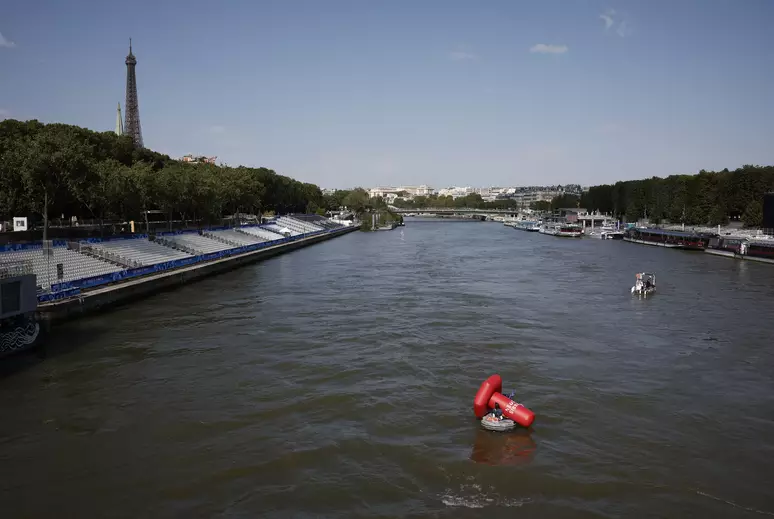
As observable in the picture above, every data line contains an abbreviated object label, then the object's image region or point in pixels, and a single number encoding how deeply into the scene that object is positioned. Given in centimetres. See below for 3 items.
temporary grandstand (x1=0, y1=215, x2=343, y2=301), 2867
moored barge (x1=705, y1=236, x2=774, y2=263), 6022
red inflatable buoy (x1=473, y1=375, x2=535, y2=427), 1398
